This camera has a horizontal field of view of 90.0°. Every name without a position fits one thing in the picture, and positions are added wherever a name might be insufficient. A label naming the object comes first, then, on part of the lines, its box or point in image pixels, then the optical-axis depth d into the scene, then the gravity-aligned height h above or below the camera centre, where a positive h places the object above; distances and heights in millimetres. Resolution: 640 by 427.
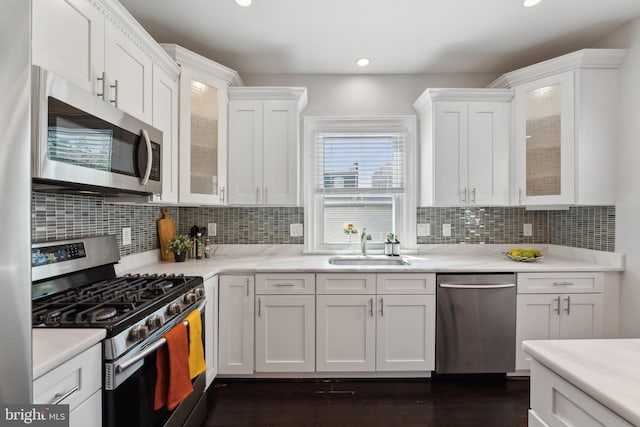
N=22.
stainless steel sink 2842 -406
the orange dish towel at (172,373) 1420 -731
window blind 3166 +536
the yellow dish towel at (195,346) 1691 -719
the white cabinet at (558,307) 2434 -692
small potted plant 2611 -274
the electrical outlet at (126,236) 2252 -163
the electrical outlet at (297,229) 3090 -145
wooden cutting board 2703 -170
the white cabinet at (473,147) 2791 +603
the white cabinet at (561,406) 752 -505
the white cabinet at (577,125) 2447 +718
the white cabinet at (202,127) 2400 +693
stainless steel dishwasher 2416 -810
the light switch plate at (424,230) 3117 -142
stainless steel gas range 1188 -407
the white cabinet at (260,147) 2742 +577
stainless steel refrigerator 578 +18
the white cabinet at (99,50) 1271 +781
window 3137 +358
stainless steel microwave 1083 +285
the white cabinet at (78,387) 914 -548
